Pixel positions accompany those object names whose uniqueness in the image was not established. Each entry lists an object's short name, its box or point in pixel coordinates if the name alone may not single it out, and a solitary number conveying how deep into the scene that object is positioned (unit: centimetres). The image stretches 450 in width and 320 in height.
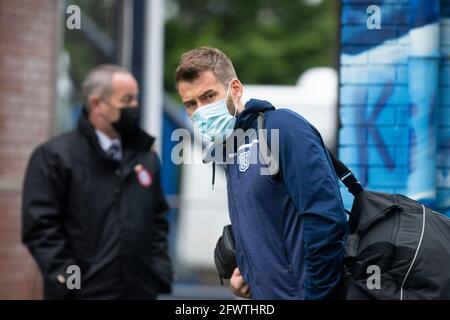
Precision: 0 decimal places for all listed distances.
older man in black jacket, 950
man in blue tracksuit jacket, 575
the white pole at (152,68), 1461
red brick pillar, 1384
